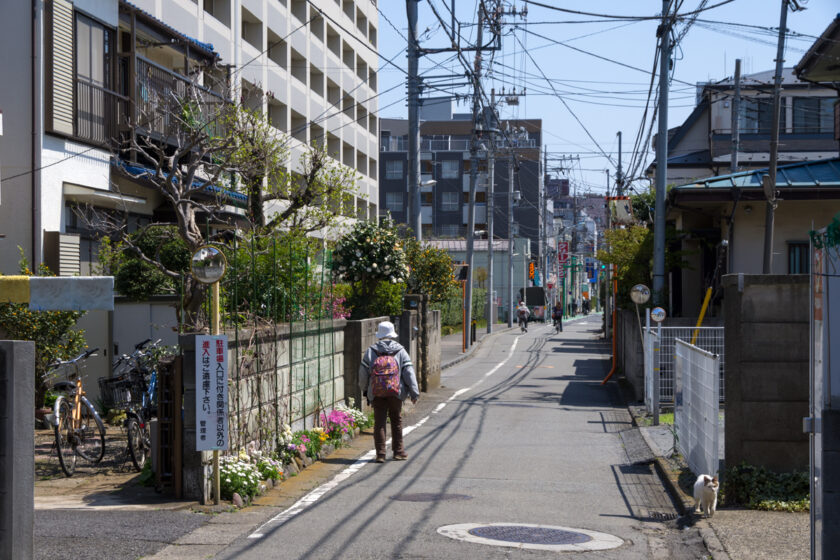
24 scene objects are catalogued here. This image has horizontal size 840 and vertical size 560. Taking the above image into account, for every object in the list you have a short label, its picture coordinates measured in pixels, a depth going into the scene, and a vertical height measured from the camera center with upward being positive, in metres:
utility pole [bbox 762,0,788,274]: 18.72 +2.22
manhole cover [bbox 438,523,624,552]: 7.45 -2.09
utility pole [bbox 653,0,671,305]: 21.56 +2.68
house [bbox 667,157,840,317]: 20.17 +1.94
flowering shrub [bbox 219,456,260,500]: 8.83 -1.85
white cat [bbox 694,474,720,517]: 8.28 -1.86
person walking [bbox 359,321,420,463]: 11.81 -1.20
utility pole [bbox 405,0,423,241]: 23.19 +4.29
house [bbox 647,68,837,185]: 38.81 +7.06
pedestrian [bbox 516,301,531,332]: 56.12 -1.61
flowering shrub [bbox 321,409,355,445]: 12.74 -1.94
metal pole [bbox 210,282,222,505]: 8.55 -0.36
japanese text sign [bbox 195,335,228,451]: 8.43 -0.97
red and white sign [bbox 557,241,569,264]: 84.25 +3.73
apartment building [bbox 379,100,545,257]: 87.50 +10.09
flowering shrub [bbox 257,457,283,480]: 9.65 -1.92
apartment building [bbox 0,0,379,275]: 15.73 +3.39
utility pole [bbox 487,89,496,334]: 44.40 +4.13
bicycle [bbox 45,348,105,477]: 9.97 -1.57
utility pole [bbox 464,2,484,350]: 36.59 +3.11
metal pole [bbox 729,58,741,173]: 29.70 +5.84
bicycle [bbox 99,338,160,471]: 10.19 -1.32
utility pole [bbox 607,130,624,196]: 42.70 +5.53
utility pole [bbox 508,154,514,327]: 55.16 +3.15
